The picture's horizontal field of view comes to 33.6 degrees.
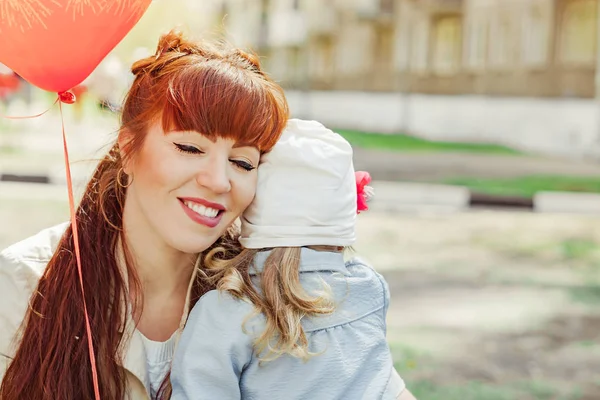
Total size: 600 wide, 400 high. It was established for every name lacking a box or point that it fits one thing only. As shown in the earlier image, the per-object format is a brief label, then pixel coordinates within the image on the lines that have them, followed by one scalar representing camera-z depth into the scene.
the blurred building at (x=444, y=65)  17.02
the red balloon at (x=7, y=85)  15.64
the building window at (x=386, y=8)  23.47
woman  2.38
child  2.28
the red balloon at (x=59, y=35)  2.28
